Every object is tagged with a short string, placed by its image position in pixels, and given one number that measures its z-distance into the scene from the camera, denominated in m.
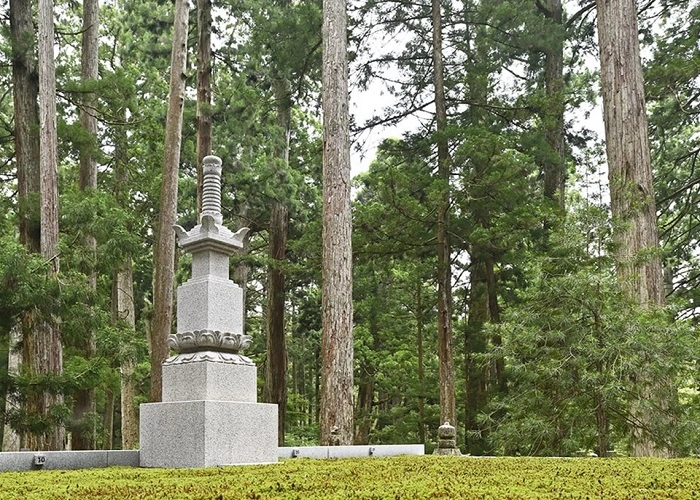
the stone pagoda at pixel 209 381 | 5.06
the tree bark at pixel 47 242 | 8.39
